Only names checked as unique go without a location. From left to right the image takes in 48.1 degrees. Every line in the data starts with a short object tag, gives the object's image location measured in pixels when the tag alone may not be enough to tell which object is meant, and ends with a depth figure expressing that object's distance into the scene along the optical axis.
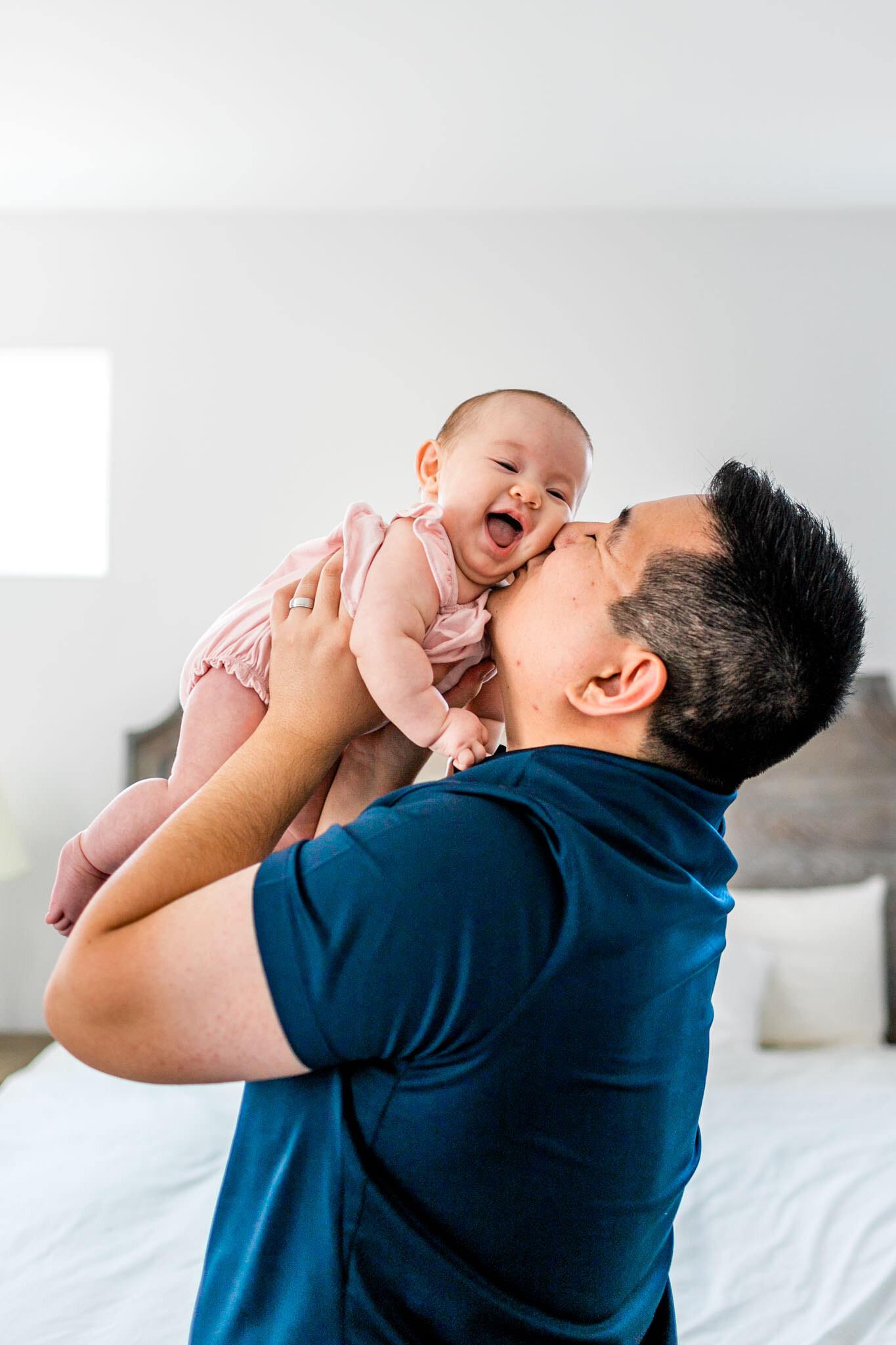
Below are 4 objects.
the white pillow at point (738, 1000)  2.71
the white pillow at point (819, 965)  2.88
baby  0.95
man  0.67
